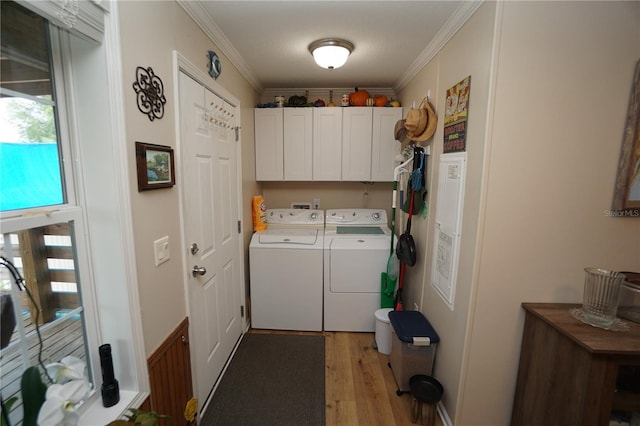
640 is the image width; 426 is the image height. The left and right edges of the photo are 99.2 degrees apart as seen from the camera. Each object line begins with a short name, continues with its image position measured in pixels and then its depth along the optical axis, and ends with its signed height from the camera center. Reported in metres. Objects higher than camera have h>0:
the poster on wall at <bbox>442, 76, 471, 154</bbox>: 1.50 +0.38
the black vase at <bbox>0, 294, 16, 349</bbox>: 0.67 -0.36
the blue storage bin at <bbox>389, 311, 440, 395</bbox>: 1.77 -1.11
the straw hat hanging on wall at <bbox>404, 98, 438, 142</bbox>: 1.92 +0.43
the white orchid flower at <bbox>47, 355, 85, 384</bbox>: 0.73 -0.53
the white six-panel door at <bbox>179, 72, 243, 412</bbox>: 1.50 -0.29
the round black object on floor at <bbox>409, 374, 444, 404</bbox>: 1.62 -1.26
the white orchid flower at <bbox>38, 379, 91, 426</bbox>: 0.63 -0.55
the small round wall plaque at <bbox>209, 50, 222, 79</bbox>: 1.70 +0.72
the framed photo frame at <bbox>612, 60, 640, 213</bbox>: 1.24 +0.09
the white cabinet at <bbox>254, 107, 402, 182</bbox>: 2.79 +0.38
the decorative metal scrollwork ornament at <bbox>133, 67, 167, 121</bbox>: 1.07 +0.35
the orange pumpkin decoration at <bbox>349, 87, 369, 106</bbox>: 2.79 +0.84
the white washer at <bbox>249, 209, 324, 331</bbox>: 2.49 -0.92
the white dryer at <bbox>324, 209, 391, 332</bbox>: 2.47 -0.88
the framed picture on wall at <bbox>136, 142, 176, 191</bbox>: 1.08 +0.05
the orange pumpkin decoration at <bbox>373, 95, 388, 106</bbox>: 2.78 +0.82
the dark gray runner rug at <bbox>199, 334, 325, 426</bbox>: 1.71 -1.47
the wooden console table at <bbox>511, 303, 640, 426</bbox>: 1.05 -0.78
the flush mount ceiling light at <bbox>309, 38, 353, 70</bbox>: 1.83 +0.87
